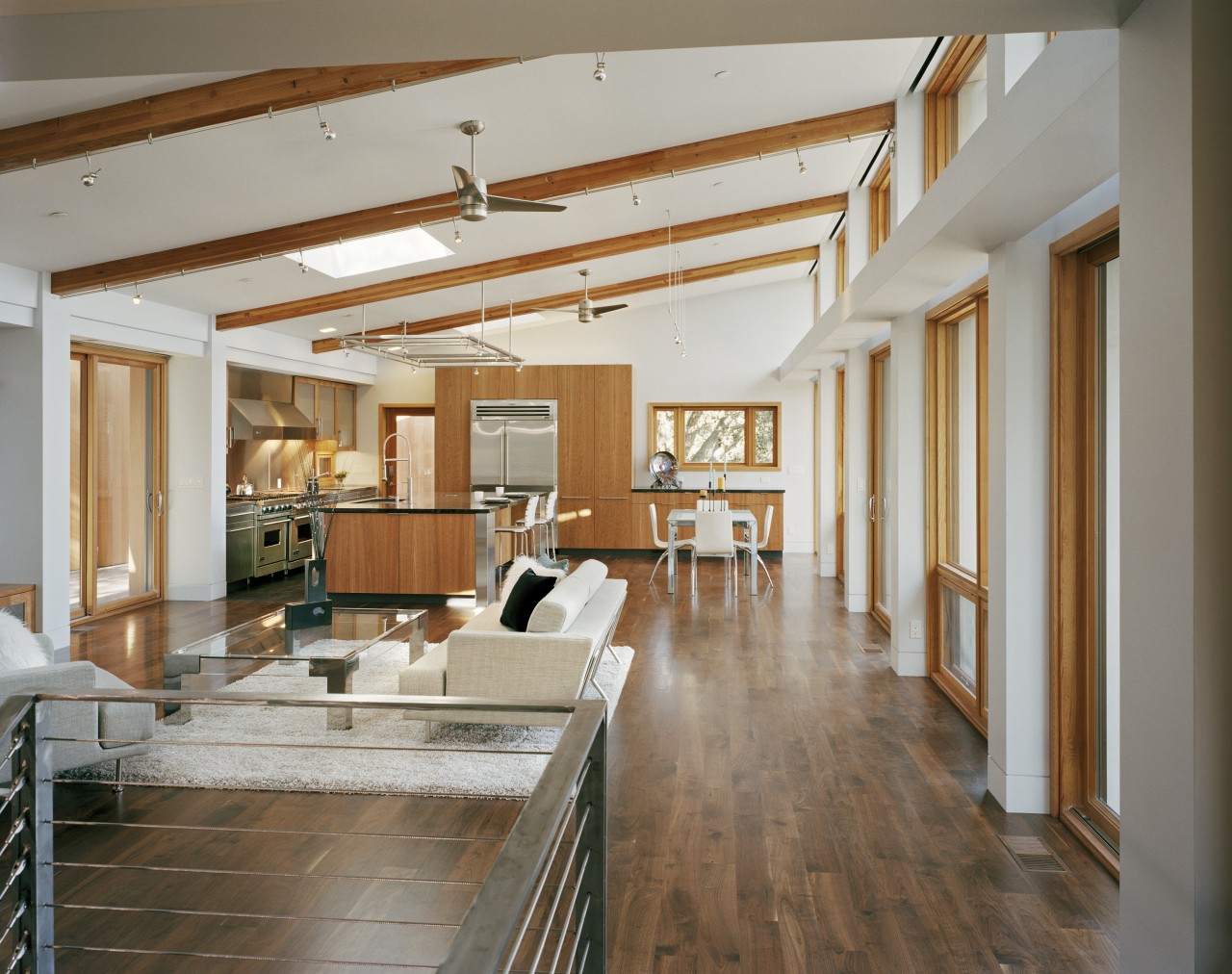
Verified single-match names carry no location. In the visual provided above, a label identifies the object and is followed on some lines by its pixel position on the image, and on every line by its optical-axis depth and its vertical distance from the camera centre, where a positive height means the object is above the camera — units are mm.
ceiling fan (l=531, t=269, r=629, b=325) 7918 +1587
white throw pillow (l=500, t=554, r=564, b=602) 4809 -474
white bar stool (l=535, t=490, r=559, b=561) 10523 -489
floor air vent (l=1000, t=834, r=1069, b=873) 2959 -1273
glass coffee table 4371 -854
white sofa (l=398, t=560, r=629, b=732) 3939 -772
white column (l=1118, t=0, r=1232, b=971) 1650 +19
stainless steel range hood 9438 +742
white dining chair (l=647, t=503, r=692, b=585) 8922 -571
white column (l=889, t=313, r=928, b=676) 5395 -68
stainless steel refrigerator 11664 +554
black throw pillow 4148 -535
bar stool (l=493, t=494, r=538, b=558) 8938 -460
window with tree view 12195 +727
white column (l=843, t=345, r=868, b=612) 7488 +77
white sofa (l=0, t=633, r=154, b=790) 3246 -905
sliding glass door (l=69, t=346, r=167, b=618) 7215 +54
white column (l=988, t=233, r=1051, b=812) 3346 -134
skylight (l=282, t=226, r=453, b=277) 7527 +2017
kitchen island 7953 -591
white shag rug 3645 -1205
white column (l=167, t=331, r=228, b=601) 8281 +128
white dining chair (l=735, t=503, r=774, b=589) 8833 -596
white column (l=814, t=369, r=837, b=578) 10094 +64
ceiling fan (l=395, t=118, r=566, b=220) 4074 +1370
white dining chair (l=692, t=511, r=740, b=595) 8445 -441
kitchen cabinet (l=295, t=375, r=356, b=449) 11109 +1061
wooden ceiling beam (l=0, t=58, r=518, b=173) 3855 +1684
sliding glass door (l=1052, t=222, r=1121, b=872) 3094 -186
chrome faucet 12742 +334
